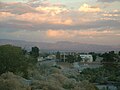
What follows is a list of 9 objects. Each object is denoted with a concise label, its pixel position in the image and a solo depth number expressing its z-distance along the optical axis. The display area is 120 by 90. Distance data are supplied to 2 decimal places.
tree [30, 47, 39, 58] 100.78
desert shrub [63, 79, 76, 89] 30.51
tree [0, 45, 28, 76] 42.33
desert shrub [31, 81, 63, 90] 26.49
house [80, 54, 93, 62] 105.40
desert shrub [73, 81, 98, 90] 28.74
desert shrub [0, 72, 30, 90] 24.48
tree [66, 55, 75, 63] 97.50
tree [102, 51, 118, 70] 62.72
